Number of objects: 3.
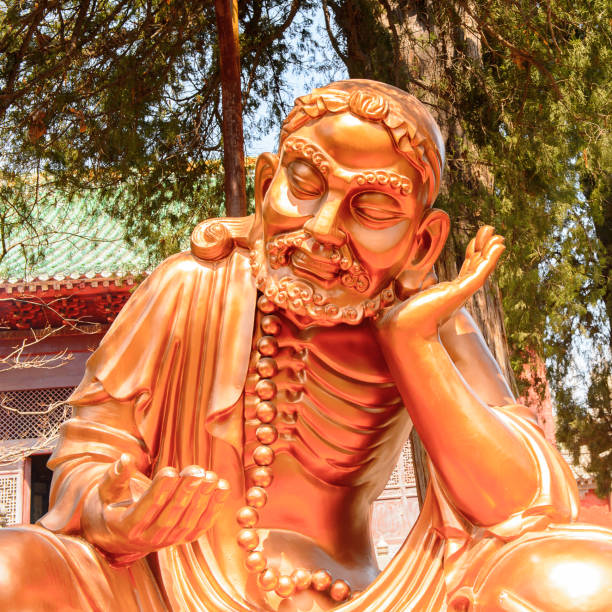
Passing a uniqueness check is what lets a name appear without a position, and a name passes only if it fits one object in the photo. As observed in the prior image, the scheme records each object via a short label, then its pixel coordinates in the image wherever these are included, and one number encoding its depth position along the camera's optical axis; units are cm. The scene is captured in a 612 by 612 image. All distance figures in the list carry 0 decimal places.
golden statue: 162
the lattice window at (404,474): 848
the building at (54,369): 713
